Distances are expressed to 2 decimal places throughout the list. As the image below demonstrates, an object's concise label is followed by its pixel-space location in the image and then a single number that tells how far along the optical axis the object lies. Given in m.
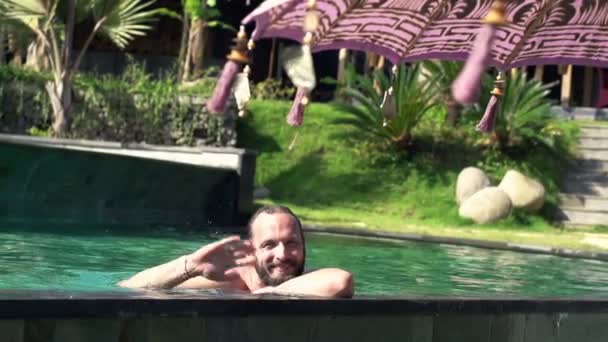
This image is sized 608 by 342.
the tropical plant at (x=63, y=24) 21.34
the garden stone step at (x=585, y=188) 21.91
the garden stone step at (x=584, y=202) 21.51
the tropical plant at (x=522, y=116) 22.62
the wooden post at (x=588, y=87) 29.88
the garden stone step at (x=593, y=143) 23.31
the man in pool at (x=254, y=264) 6.09
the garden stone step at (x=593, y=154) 22.98
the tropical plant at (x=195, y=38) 27.03
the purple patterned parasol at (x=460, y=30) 9.65
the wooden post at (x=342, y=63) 29.18
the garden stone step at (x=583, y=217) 21.20
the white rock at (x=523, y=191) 20.95
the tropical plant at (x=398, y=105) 22.62
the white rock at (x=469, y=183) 21.31
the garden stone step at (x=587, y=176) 22.25
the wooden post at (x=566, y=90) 28.03
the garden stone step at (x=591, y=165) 22.65
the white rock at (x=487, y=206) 20.34
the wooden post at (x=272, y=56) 30.56
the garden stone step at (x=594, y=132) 23.66
